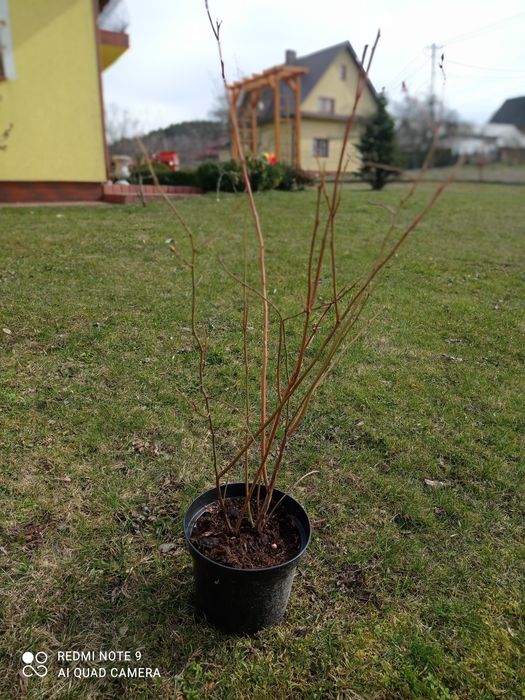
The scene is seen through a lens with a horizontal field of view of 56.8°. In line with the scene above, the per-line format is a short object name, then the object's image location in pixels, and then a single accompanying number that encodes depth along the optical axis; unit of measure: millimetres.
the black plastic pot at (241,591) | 1636
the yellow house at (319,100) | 25953
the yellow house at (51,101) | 7747
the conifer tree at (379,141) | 15906
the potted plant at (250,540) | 1613
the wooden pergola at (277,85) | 14305
